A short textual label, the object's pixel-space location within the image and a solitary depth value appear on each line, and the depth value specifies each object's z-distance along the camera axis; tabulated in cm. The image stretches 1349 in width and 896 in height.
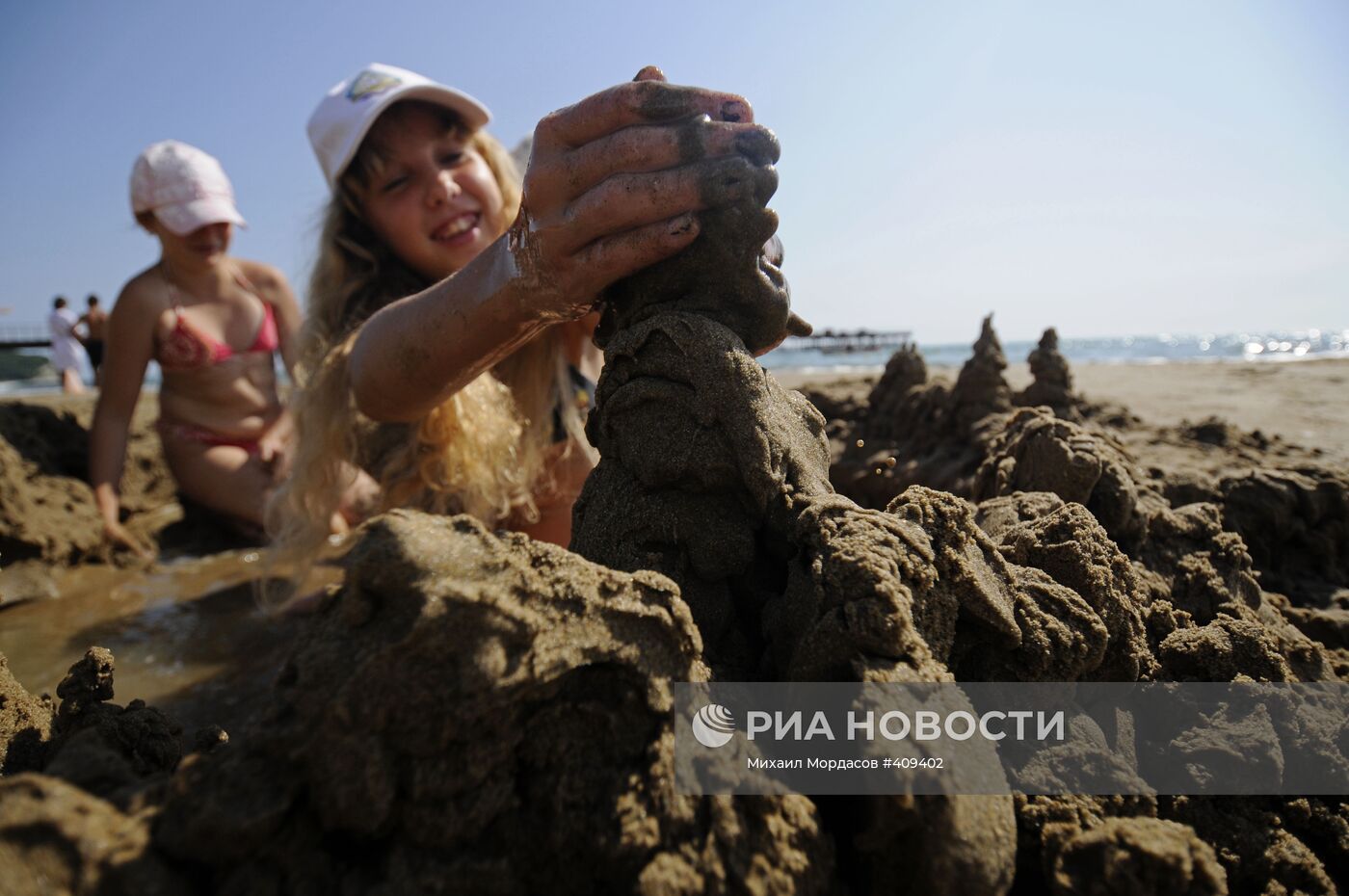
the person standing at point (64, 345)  1192
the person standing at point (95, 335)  811
